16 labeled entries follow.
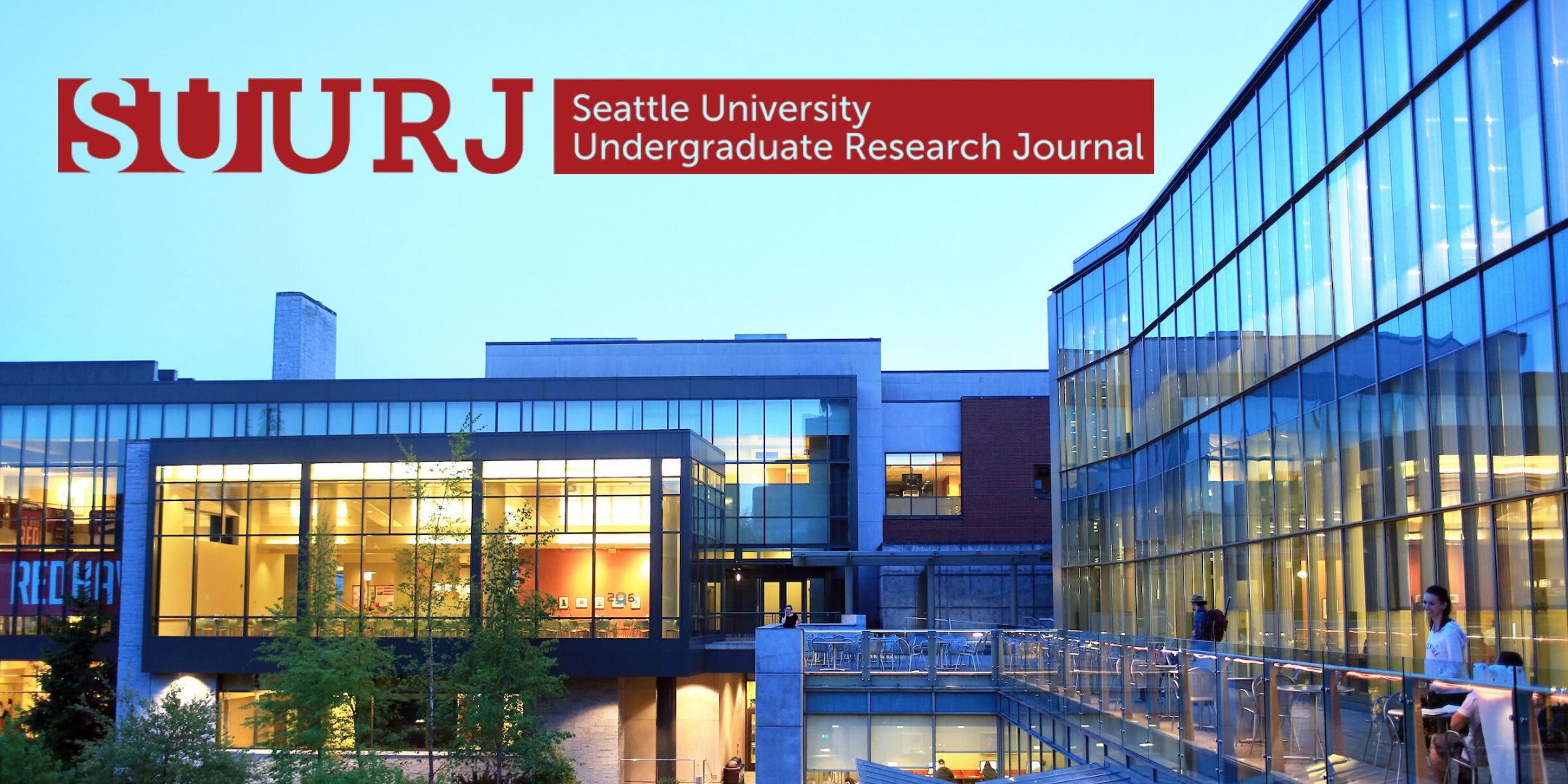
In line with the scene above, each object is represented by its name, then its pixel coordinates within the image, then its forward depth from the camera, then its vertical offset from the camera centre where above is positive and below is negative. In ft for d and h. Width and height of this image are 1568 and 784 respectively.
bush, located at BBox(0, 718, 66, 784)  87.97 -13.66
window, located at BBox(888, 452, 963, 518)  180.14 +7.52
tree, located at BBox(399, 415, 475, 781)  115.75 -0.65
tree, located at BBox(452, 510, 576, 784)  105.81 -10.80
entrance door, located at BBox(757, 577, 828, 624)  175.32 -6.23
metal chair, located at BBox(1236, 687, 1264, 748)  38.24 -4.59
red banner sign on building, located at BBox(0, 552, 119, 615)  160.76 -3.60
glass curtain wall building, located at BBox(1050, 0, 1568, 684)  57.26 +10.50
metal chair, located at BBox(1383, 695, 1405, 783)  28.78 -3.82
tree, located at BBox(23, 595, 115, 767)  129.29 -13.24
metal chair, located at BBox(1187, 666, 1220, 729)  42.14 -4.45
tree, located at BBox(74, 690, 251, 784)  85.10 -12.61
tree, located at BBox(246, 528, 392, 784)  105.29 -10.68
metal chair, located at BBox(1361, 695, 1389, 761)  29.77 -3.92
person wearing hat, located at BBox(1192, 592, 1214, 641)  73.20 -4.02
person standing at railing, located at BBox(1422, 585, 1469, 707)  37.01 -2.58
